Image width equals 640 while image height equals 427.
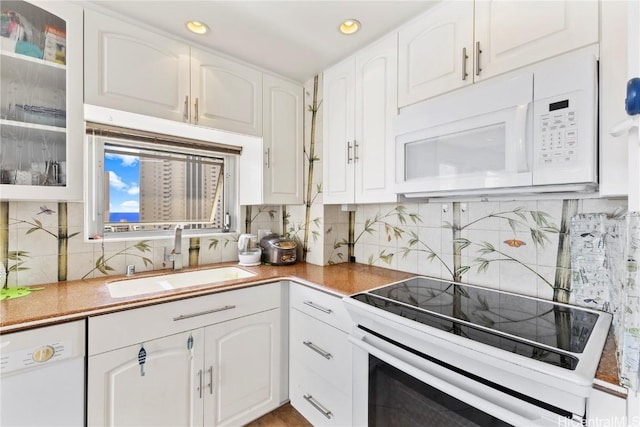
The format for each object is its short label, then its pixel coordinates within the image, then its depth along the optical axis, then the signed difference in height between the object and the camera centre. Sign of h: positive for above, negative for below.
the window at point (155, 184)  1.74 +0.17
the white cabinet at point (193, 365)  1.19 -0.75
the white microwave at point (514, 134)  0.92 +0.30
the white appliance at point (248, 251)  2.04 -0.30
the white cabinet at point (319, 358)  1.42 -0.80
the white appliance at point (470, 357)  0.76 -0.45
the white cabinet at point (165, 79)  1.38 +0.72
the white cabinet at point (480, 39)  0.98 +0.69
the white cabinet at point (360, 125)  1.57 +0.53
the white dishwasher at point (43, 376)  0.98 -0.61
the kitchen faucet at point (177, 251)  1.84 -0.27
